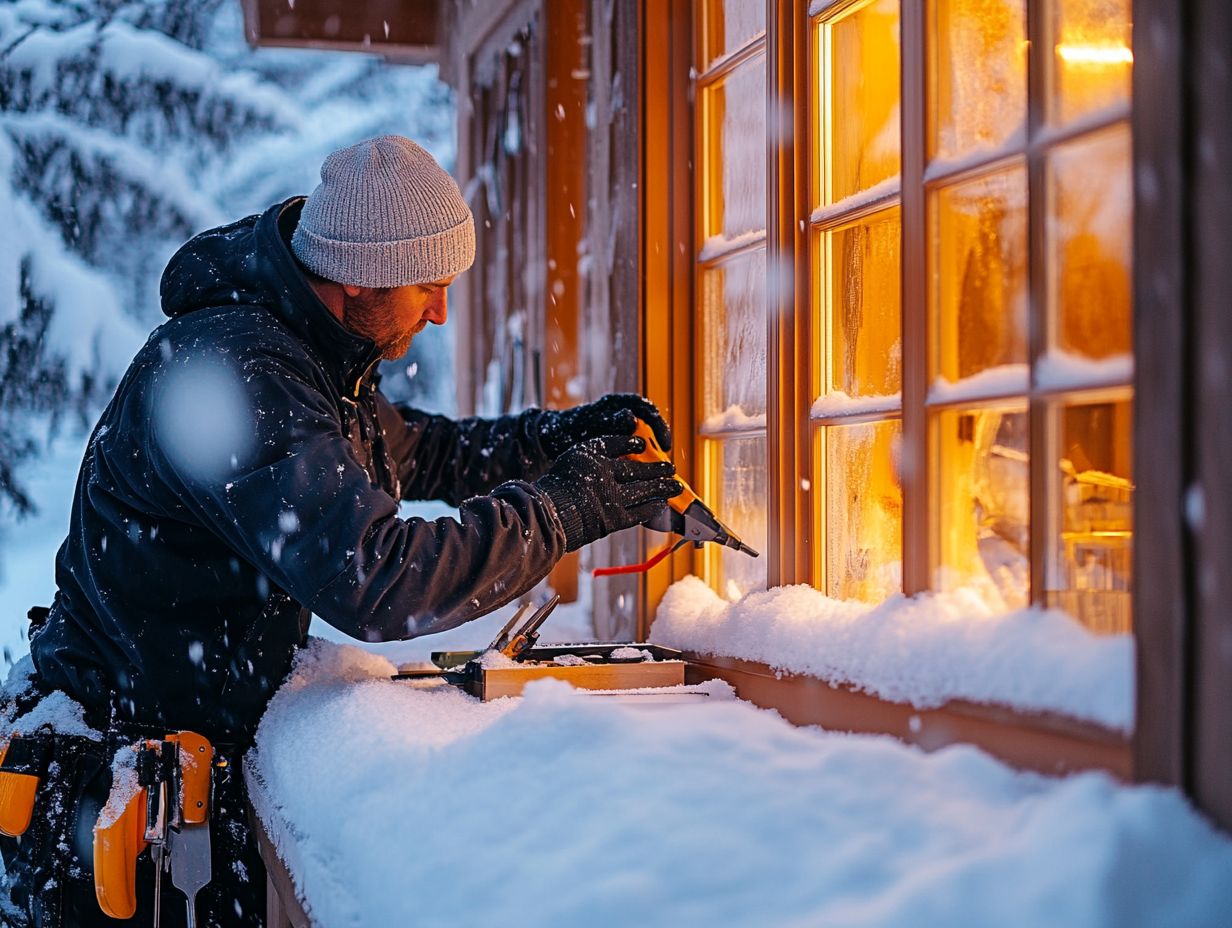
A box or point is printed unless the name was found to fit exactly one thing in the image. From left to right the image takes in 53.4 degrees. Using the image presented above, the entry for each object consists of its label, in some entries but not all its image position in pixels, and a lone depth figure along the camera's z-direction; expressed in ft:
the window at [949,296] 4.52
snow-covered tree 28.53
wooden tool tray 6.80
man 6.07
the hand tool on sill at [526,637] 7.38
